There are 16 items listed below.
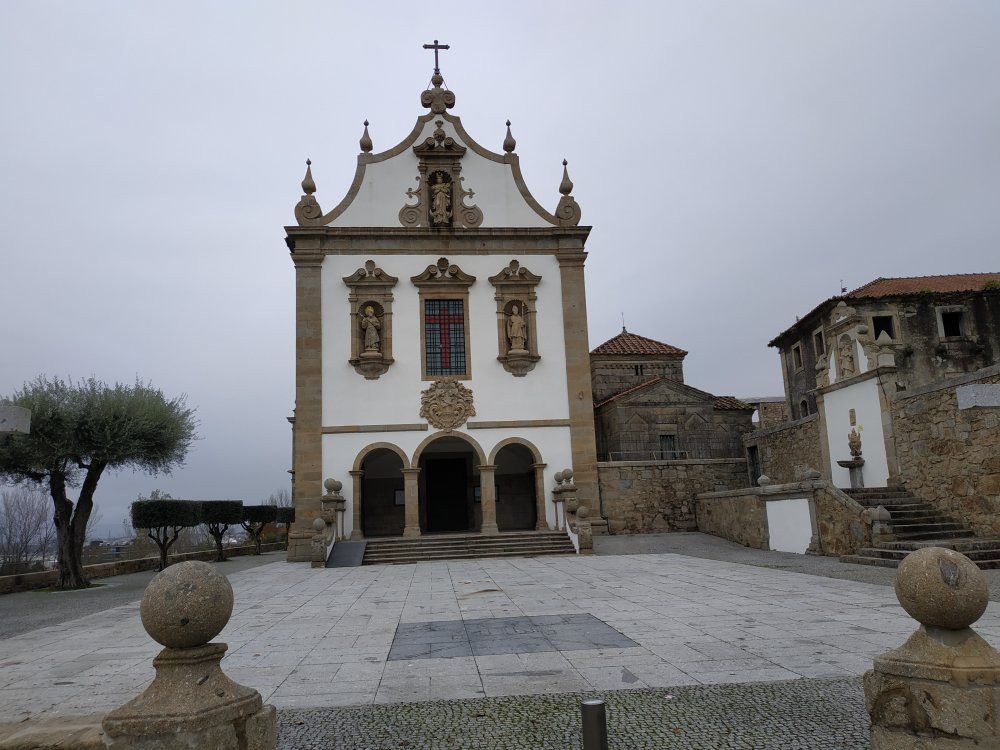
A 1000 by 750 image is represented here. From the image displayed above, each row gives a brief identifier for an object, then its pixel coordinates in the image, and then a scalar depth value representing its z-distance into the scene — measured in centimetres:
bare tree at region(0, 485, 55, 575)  3594
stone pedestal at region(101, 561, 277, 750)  307
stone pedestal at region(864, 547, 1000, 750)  313
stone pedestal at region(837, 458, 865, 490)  1591
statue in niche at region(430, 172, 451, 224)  2106
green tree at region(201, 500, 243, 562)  2252
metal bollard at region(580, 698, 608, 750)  275
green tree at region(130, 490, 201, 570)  1802
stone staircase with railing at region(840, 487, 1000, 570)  1142
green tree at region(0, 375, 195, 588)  1487
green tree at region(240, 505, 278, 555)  2541
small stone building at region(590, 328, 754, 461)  2514
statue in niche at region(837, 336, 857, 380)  1664
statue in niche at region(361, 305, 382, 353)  2009
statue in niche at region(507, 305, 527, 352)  2058
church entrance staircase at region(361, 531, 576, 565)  1747
